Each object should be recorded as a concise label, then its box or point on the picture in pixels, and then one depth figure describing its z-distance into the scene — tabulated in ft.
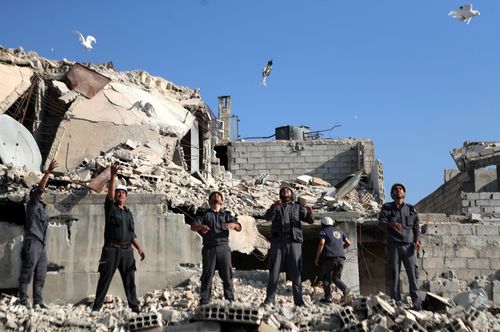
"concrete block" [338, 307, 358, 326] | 24.02
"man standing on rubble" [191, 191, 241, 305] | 28.19
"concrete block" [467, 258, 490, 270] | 42.55
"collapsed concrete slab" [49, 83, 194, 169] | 47.50
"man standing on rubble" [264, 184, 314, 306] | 28.96
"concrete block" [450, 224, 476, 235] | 42.83
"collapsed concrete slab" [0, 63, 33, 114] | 47.75
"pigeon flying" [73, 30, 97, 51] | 49.06
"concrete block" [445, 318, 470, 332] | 23.40
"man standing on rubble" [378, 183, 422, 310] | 29.45
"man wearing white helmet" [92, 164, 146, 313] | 27.50
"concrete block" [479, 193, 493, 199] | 48.06
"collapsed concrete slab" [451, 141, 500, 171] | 54.13
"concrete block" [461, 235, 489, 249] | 42.73
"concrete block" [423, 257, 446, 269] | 42.39
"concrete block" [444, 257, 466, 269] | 42.47
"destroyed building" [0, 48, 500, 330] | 37.24
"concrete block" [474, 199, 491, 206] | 48.19
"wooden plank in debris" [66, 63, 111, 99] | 49.93
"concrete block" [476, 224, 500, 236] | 42.93
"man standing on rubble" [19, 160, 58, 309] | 29.60
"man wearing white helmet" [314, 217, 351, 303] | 32.78
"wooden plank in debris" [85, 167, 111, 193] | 38.72
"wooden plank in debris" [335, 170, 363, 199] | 52.61
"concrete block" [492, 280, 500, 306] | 39.73
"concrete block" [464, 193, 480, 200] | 48.32
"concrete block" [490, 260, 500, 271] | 42.68
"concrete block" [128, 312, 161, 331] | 23.48
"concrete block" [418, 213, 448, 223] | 44.19
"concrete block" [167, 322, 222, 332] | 23.22
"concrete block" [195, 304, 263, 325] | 23.18
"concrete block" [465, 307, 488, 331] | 24.21
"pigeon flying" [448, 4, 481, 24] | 43.09
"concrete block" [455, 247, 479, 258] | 42.60
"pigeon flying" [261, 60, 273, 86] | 54.75
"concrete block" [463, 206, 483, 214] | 48.34
